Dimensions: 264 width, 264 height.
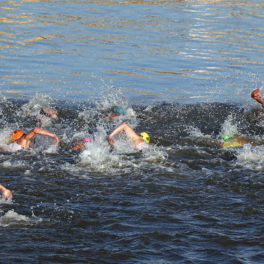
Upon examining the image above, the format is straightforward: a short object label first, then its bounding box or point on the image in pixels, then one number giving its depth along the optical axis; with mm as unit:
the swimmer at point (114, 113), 24052
